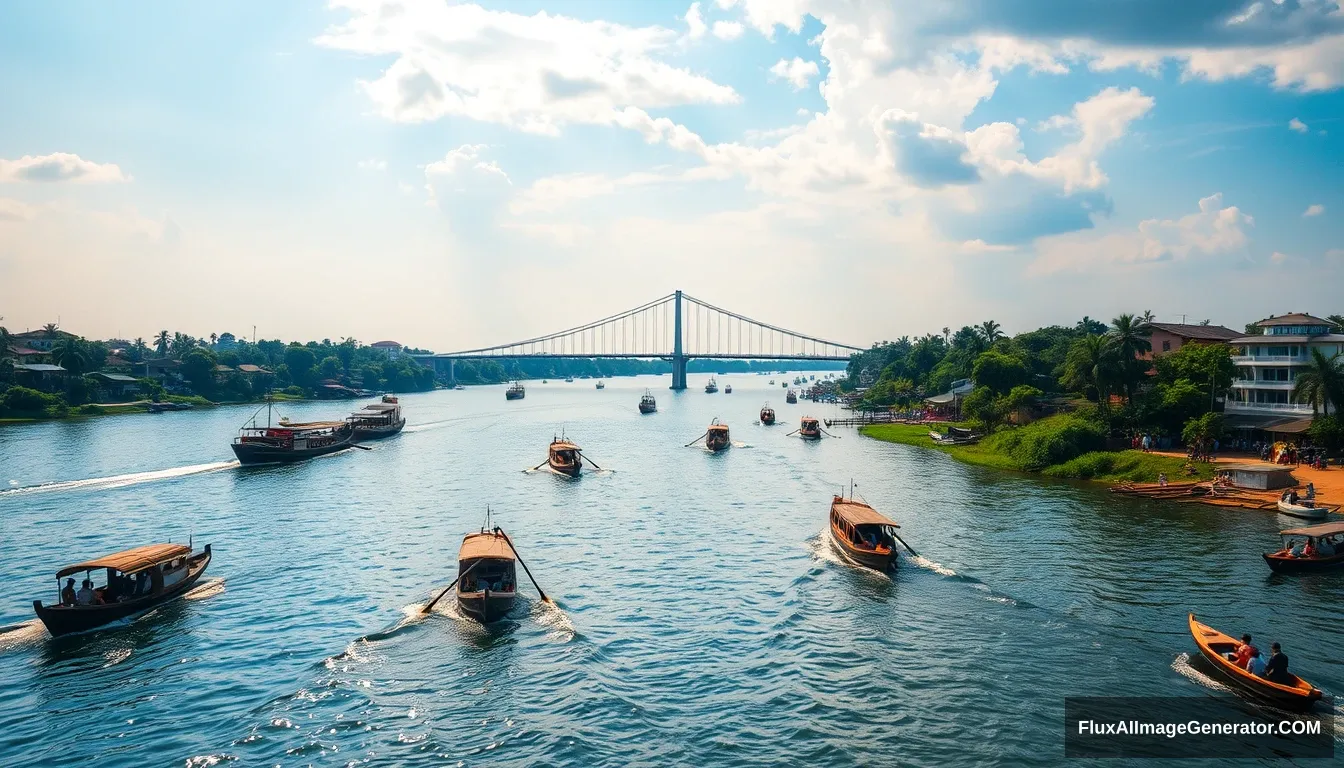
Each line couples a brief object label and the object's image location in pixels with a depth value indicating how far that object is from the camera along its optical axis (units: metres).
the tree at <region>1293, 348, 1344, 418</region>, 56.00
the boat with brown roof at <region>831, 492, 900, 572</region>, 37.75
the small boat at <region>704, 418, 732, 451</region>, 90.62
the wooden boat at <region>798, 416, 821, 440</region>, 103.38
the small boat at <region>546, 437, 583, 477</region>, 70.75
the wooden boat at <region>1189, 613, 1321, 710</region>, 22.80
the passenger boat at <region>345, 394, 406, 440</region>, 100.31
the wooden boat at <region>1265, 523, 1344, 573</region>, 35.94
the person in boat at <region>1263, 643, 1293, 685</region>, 23.41
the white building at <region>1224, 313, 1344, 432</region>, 62.28
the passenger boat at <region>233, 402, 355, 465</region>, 75.88
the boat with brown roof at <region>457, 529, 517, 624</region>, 30.62
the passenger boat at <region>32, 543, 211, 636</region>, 29.42
